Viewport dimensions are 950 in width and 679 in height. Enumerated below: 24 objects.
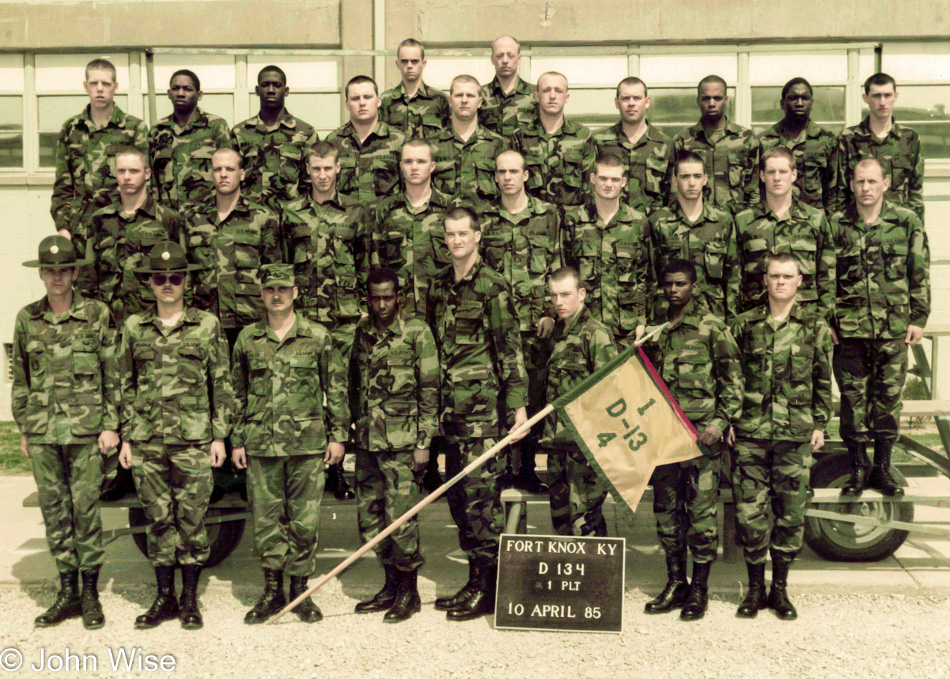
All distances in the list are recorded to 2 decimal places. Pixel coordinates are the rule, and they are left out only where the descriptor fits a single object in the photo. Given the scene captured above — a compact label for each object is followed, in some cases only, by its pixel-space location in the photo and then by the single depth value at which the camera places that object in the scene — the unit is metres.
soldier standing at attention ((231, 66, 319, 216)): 8.45
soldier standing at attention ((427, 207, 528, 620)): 6.72
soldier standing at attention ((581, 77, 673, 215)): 8.25
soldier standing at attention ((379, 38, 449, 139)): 8.54
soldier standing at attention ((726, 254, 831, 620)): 6.69
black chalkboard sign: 6.51
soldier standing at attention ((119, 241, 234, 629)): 6.58
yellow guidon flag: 6.55
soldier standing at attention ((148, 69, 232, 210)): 8.43
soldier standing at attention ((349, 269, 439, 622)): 6.60
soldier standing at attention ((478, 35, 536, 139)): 8.58
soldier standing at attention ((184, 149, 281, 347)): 7.62
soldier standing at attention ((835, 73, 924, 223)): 8.26
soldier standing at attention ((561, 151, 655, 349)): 7.42
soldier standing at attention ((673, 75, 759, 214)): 8.36
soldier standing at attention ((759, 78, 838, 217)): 8.42
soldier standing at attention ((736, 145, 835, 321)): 7.41
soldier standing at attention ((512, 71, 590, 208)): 8.30
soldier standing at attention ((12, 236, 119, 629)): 6.61
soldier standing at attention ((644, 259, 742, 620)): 6.68
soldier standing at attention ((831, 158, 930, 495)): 7.45
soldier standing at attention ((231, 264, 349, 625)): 6.59
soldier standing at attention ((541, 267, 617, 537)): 6.75
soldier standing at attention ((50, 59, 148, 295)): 8.27
